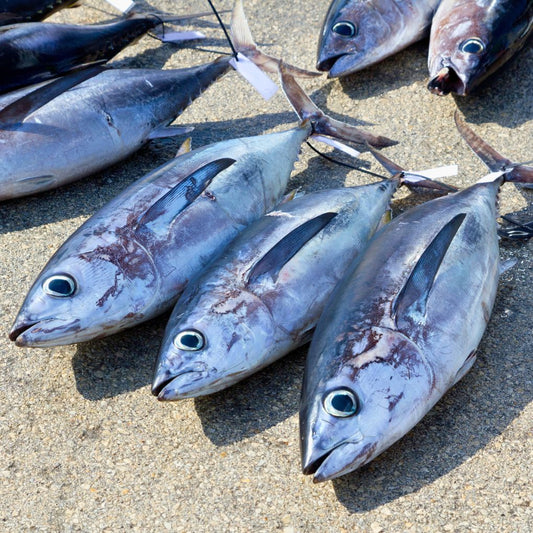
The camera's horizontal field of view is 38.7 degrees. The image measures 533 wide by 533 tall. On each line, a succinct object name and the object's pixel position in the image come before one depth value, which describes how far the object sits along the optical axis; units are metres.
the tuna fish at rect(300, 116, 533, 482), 2.12
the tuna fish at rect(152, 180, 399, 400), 2.37
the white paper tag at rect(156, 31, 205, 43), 4.36
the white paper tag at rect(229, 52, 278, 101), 3.68
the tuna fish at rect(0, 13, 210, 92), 3.62
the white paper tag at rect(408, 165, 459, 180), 3.23
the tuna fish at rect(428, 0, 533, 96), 3.65
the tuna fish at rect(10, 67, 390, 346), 2.54
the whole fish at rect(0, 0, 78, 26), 4.04
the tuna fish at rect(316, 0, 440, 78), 3.95
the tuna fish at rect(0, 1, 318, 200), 3.28
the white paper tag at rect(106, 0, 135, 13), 4.17
